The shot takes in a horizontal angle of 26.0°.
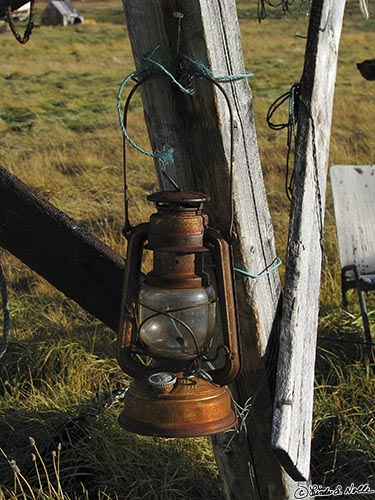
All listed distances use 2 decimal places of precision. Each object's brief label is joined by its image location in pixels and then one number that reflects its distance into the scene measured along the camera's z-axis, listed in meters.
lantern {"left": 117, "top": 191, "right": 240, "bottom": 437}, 1.88
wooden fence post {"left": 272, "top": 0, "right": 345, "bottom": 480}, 2.29
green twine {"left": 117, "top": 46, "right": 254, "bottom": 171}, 2.13
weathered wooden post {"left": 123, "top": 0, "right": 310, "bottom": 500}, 2.15
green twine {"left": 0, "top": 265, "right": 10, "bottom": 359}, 2.61
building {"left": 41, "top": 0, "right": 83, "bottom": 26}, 31.59
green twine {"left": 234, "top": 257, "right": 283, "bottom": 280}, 2.34
